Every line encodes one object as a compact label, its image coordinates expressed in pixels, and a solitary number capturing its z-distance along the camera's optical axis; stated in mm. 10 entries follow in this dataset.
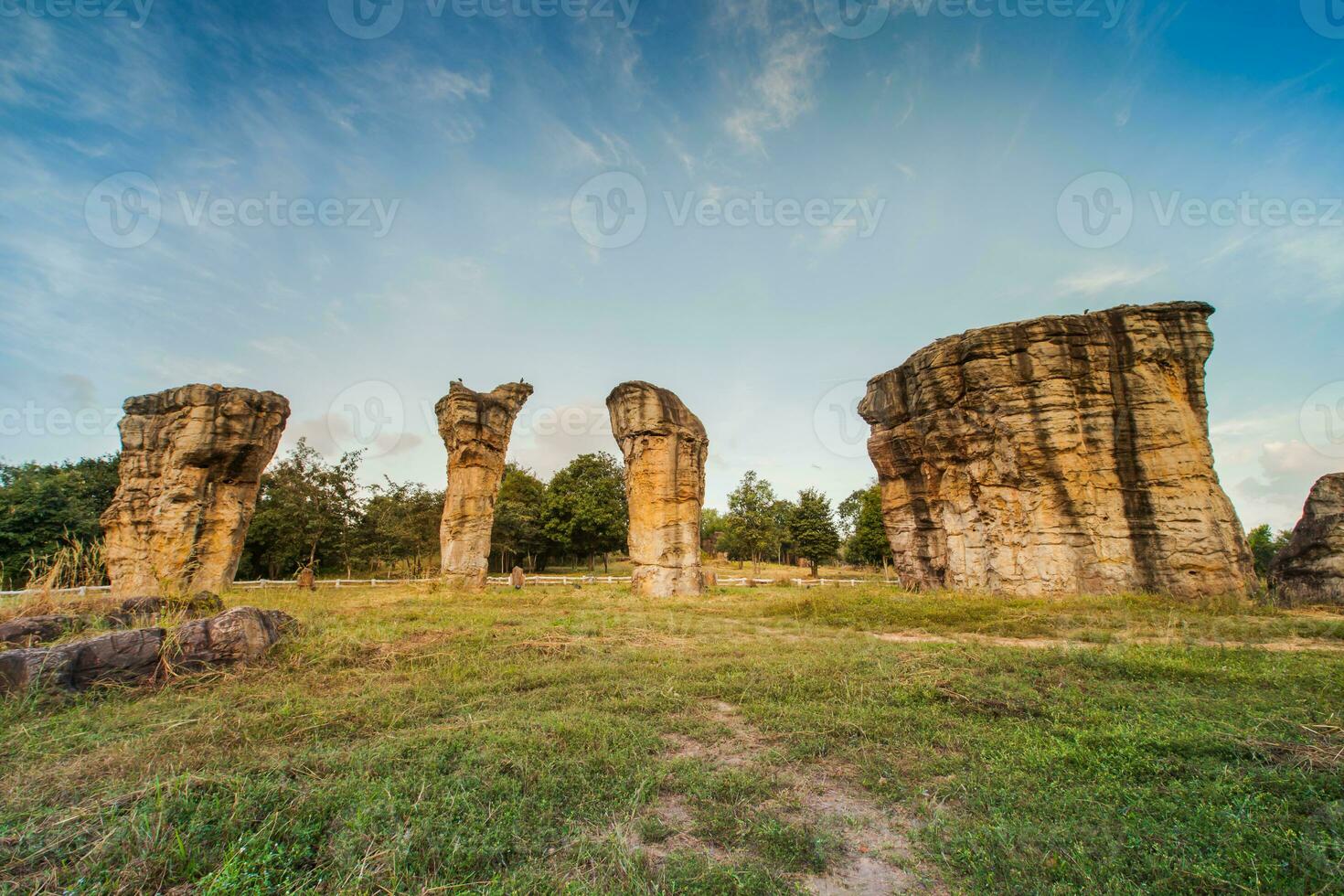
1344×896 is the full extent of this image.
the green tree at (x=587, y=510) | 43625
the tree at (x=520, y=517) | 40844
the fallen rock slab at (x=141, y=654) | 5434
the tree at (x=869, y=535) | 44844
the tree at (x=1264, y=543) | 39594
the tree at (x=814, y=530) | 43469
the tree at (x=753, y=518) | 48000
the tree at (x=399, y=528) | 36875
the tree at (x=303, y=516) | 33656
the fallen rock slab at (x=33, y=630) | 6887
